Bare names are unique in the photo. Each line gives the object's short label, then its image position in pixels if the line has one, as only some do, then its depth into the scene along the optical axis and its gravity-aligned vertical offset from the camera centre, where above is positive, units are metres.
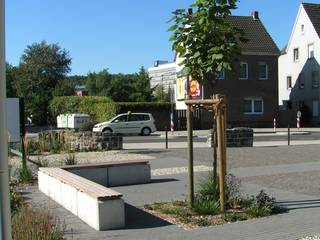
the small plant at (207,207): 8.91 -1.39
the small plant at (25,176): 13.34 -1.29
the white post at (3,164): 4.02 -0.30
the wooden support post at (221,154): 8.96 -0.58
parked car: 38.06 -0.40
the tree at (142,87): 66.62 +3.66
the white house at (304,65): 55.88 +5.04
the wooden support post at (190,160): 9.16 -0.67
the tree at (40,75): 59.75 +5.16
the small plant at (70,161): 15.11 -1.09
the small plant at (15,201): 9.14 -1.35
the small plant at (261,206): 8.84 -1.40
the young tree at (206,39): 9.05 +1.23
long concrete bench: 8.05 -1.20
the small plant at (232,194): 9.48 -1.28
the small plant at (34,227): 6.43 -1.24
